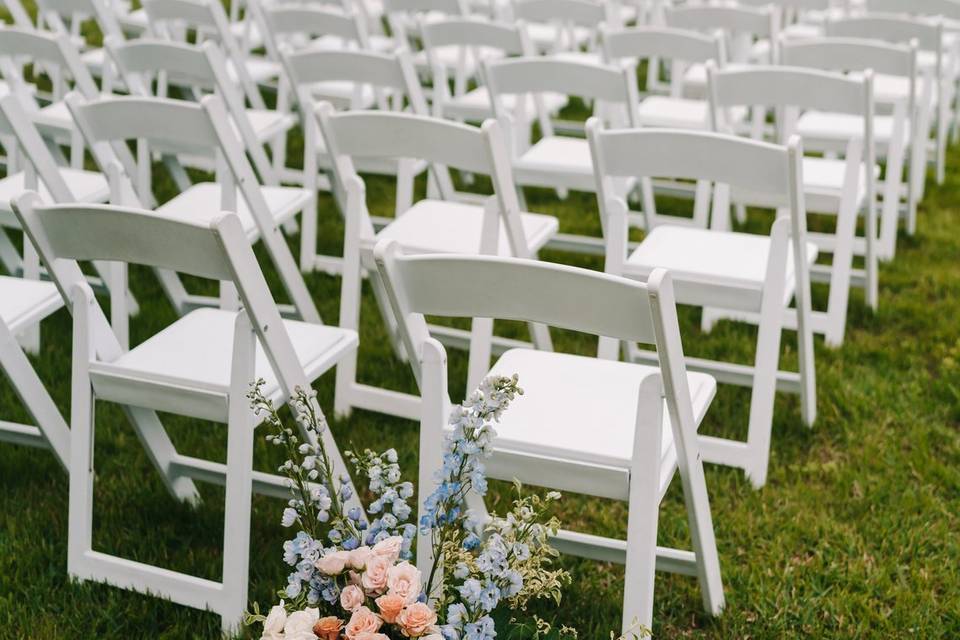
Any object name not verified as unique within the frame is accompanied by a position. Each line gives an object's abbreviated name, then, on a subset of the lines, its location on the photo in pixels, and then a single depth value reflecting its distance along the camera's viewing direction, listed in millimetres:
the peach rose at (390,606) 1942
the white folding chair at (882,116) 4961
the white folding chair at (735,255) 3379
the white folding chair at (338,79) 4754
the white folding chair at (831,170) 4262
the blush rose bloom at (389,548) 2039
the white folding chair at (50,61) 4918
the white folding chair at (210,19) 5996
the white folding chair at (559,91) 4559
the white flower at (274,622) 1958
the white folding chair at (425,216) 3582
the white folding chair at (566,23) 6082
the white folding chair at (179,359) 2666
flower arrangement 1974
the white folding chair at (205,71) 4730
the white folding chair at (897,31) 5645
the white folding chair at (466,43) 5539
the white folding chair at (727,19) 5781
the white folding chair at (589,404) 2348
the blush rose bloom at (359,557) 2041
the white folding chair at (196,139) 3734
